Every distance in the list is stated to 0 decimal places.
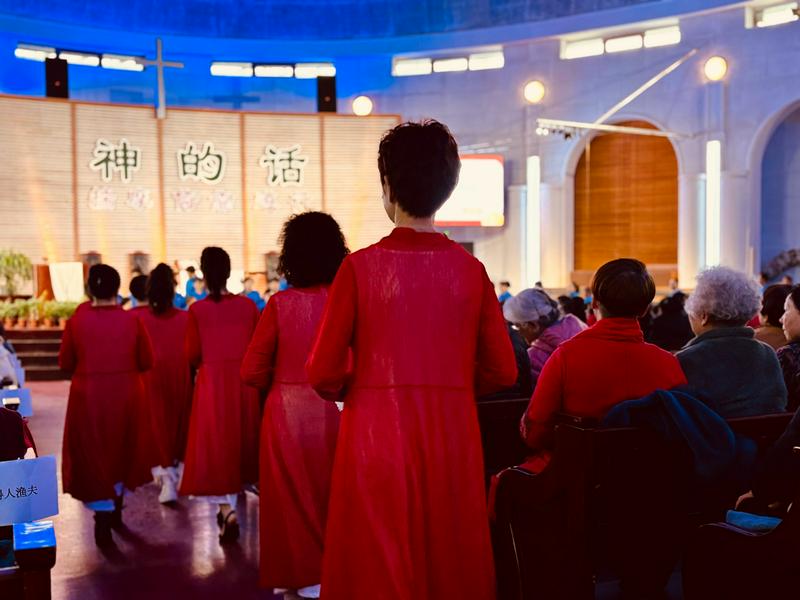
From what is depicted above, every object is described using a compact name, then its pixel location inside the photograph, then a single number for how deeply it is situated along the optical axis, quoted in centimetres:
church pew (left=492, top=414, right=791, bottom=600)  258
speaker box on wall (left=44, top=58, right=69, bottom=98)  1584
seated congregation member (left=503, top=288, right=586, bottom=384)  401
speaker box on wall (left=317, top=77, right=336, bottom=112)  1775
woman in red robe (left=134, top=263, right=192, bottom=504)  535
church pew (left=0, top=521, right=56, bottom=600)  137
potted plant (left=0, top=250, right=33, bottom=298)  1403
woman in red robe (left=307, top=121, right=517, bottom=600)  204
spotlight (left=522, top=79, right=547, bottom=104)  1319
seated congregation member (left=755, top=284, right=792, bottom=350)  405
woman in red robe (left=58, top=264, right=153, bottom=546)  437
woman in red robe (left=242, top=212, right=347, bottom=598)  321
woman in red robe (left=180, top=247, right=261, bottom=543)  431
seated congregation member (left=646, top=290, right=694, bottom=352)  676
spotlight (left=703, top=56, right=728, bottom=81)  1266
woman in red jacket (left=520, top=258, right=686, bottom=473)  279
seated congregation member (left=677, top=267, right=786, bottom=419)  289
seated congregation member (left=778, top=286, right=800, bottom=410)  329
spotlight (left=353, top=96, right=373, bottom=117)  1761
